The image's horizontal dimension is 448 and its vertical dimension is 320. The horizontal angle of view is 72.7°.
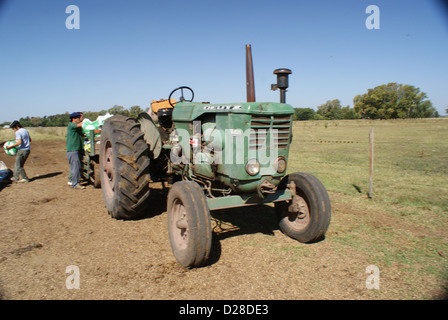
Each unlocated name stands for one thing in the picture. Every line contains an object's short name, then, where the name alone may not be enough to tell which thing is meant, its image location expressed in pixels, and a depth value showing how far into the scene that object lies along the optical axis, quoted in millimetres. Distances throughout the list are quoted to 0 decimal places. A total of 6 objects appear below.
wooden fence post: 6242
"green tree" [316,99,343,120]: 94688
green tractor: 3477
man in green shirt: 7324
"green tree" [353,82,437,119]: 66312
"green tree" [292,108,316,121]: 80738
